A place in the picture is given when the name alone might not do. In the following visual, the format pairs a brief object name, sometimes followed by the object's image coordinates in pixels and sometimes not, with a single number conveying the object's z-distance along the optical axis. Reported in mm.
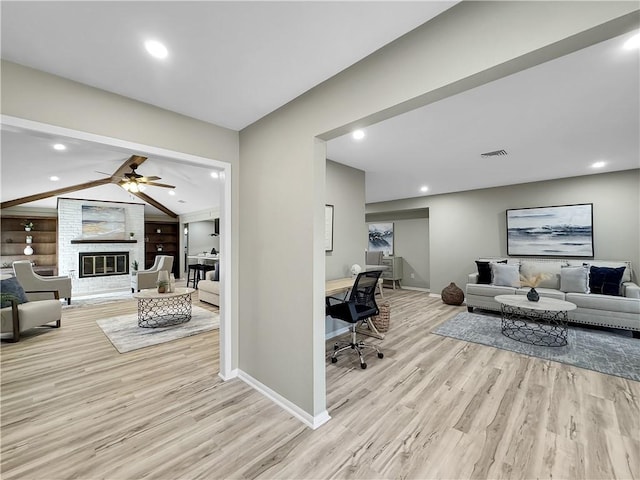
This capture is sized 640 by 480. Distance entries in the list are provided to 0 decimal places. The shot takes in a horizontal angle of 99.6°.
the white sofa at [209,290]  5840
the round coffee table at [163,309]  4495
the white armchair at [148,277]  7121
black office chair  2957
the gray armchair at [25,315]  3727
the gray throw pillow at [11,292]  3751
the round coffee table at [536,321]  3600
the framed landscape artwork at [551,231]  4867
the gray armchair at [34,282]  4727
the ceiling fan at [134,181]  5156
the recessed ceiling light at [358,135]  3009
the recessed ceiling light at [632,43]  1646
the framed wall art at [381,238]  8391
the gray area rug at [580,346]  2953
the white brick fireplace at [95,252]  7188
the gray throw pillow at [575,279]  4363
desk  3270
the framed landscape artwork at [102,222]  7559
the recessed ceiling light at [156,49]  1655
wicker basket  4016
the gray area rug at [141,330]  3734
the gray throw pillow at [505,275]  4945
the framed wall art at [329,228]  3977
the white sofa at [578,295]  3859
